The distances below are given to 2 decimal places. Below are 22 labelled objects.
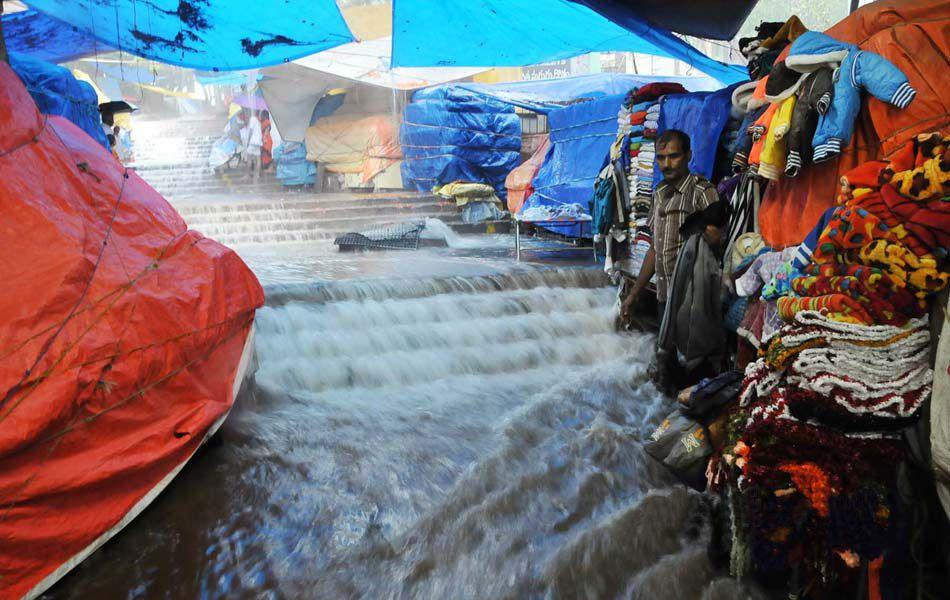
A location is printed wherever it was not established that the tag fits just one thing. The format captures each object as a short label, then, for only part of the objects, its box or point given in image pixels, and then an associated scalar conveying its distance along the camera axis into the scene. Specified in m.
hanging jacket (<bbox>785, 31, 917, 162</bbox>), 2.56
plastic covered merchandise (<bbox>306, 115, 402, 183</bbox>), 13.91
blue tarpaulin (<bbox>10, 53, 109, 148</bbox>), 5.87
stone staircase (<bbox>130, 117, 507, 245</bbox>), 10.49
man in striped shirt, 4.00
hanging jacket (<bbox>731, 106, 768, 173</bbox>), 3.62
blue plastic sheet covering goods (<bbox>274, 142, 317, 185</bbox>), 15.32
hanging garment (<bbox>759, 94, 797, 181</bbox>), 3.05
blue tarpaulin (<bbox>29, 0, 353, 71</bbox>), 5.67
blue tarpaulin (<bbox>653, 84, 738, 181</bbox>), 4.48
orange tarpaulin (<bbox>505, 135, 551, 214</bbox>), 10.94
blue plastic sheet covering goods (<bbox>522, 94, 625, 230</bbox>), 8.78
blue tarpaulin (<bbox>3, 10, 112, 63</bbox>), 6.79
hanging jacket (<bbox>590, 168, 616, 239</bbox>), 5.82
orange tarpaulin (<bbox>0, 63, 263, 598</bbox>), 2.22
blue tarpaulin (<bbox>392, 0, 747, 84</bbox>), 6.48
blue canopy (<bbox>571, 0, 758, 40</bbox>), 5.28
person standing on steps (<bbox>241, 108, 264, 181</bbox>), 17.02
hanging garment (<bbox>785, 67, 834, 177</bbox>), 2.89
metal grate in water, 9.08
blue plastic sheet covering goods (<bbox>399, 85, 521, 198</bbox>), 12.77
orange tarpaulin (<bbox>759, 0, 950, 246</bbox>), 2.47
